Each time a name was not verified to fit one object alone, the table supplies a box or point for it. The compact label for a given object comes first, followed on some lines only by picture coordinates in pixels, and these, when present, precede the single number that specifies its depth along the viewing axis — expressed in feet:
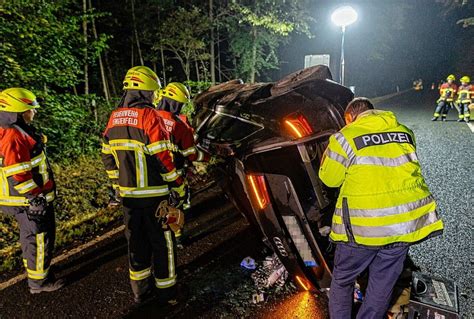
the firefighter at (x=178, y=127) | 10.60
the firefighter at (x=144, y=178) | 8.56
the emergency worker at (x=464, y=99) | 34.86
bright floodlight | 25.55
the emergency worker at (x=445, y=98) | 36.47
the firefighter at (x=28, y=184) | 8.87
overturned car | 7.98
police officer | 6.39
